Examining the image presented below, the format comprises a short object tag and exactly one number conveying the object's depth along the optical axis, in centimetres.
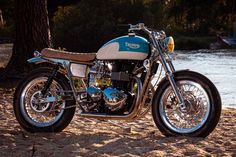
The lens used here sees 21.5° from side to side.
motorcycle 642
